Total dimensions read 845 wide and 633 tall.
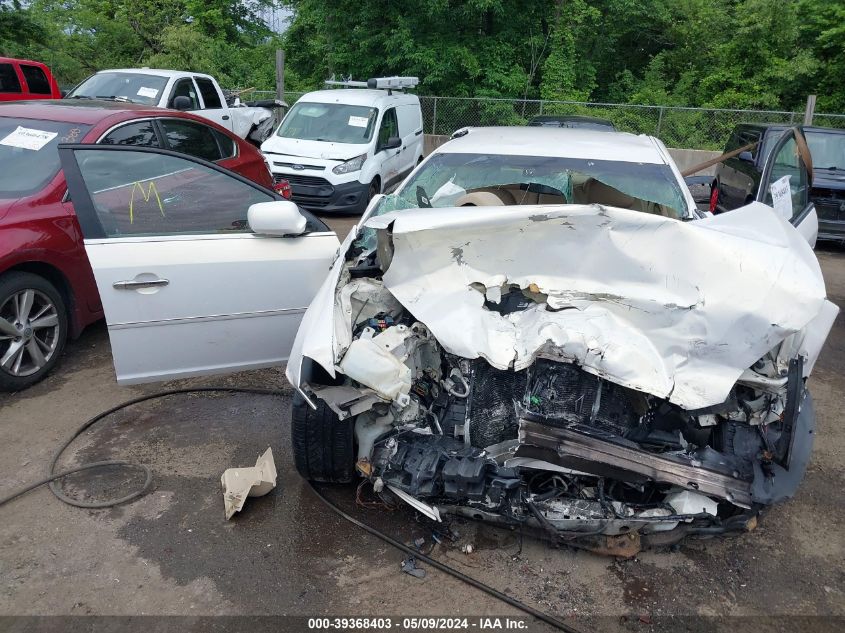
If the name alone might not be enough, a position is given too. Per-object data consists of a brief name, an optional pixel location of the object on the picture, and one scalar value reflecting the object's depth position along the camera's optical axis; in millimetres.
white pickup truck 9352
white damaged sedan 2740
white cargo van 9578
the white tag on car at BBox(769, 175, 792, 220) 4691
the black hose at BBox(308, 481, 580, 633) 2648
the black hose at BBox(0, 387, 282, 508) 3244
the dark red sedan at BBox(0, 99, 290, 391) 4086
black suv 7500
